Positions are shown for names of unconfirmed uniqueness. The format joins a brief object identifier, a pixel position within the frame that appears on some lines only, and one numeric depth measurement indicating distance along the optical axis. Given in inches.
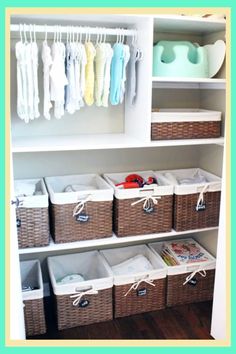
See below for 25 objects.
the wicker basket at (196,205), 89.4
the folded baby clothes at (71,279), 93.3
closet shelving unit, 80.4
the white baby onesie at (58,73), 76.2
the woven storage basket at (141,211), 85.7
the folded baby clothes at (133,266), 95.8
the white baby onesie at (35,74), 74.7
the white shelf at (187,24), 80.7
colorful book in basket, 98.8
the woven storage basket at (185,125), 84.1
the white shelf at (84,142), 77.9
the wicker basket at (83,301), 85.4
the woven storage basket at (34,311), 83.0
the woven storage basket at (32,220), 79.6
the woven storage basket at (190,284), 94.0
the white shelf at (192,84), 82.4
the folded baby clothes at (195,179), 97.6
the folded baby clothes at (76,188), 91.8
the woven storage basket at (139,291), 89.3
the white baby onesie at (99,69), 80.1
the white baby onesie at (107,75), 80.2
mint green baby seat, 84.3
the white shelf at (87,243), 81.6
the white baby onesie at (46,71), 76.7
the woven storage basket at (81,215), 82.0
